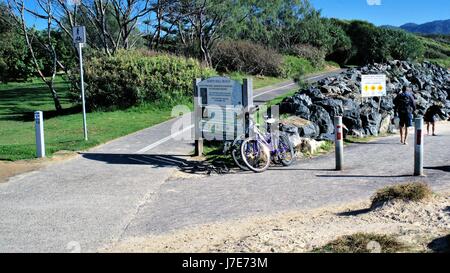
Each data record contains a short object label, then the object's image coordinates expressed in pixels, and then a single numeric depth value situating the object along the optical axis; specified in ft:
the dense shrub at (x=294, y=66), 139.24
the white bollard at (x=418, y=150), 28.43
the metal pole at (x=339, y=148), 31.04
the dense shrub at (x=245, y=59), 133.18
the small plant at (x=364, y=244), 15.66
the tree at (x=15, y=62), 160.56
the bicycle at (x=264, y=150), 30.97
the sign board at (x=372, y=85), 51.65
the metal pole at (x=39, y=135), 34.56
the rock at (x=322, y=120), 43.04
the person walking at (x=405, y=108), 42.22
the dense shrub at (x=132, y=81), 69.21
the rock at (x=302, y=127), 38.04
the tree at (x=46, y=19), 73.87
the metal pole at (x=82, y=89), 39.37
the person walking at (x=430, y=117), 47.87
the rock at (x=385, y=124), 48.99
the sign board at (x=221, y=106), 33.60
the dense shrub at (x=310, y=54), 166.17
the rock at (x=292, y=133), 35.78
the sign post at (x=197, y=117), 35.37
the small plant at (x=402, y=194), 21.03
